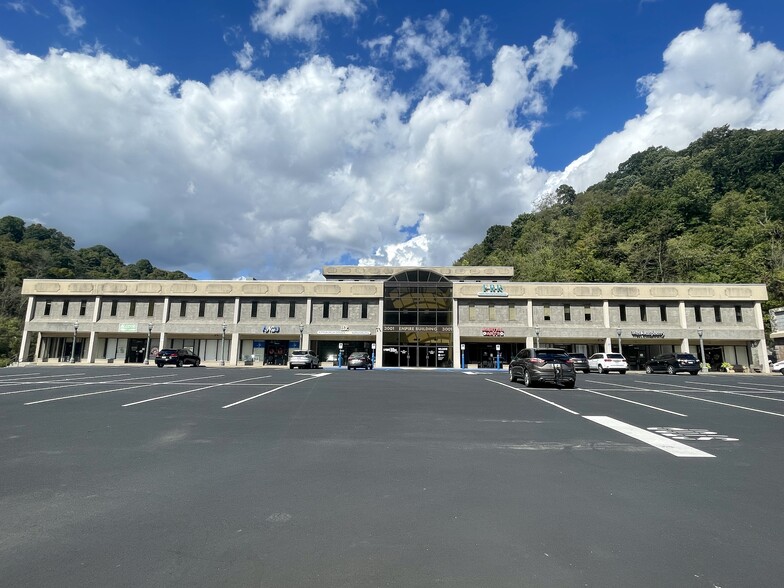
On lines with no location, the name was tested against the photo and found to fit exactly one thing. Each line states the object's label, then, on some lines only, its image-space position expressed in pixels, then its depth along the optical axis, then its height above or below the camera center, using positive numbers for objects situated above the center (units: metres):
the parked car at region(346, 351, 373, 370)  37.78 -0.49
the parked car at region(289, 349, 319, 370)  36.97 -0.46
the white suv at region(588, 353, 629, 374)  34.44 -0.38
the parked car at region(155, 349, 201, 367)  38.44 -0.48
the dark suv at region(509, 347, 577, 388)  18.09 -0.41
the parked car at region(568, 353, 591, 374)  34.41 -0.33
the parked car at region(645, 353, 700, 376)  34.12 -0.34
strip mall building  46.56 +3.90
